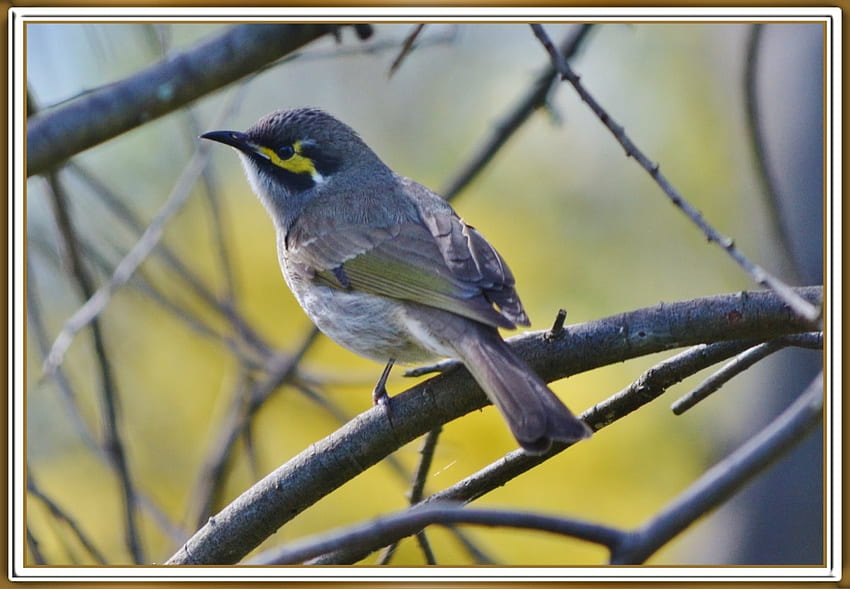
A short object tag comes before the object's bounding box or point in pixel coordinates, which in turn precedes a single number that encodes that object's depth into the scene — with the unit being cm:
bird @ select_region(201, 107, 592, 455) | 526
